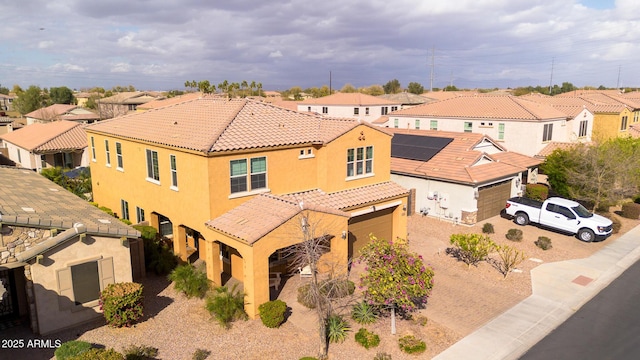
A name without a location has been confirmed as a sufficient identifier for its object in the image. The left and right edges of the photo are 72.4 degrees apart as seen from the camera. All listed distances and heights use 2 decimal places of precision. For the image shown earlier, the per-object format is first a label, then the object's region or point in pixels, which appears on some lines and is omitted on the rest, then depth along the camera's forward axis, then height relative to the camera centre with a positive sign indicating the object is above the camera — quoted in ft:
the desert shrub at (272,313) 48.96 -24.30
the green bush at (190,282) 55.83 -23.74
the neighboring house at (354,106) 203.21 -5.96
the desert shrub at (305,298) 53.57 -25.05
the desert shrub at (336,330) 46.75 -25.13
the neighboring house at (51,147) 120.78 -14.49
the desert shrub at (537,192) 103.19 -23.26
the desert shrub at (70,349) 38.96 -22.52
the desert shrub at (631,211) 97.04 -25.97
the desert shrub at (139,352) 41.60 -24.74
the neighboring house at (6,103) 364.05 -7.24
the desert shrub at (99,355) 35.91 -21.28
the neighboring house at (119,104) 243.19 -6.14
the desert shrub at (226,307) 49.21 -23.81
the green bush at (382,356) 43.22 -25.71
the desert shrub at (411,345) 45.11 -25.81
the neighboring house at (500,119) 119.85 -7.82
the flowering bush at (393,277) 45.16 -18.94
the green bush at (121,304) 47.14 -22.43
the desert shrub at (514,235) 80.02 -25.69
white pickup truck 80.43 -23.55
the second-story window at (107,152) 81.75 -10.67
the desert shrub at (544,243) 76.28 -25.91
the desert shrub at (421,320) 50.97 -26.32
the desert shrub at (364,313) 50.98 -25.47
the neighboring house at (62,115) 198.34 -9.64
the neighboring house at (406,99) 224.31 -3.18
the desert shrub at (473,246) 65.62 -22.81
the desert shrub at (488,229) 84.45 -25.86
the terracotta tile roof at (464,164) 89.97 -15.61
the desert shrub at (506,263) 64.64 -25.94
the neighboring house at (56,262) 44.24 -17.67
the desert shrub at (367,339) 45.96 -25.66
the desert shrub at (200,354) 42.69 -25.28
